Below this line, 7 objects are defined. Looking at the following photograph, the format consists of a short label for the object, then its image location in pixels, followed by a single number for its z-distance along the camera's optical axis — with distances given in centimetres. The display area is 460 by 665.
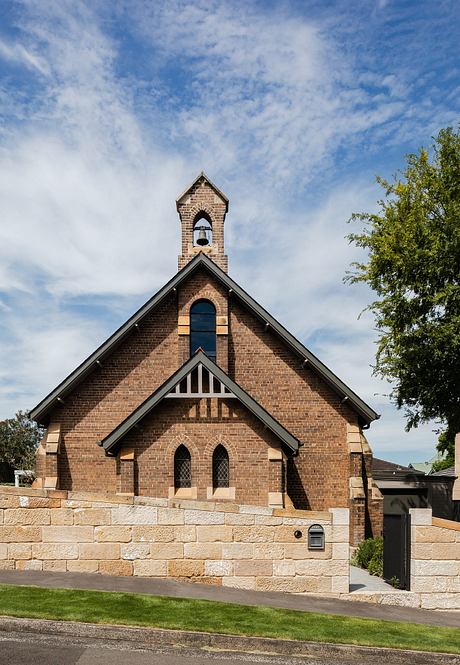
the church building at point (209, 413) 2008
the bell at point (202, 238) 2564
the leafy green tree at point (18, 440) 5912
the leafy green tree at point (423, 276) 2634
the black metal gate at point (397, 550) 1376
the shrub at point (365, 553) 1812
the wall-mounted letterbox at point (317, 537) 1298
